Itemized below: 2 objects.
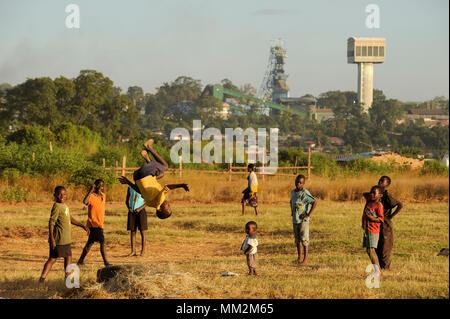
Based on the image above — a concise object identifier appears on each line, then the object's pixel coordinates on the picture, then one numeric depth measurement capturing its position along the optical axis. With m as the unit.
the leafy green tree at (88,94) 50.34
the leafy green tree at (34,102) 49.47
